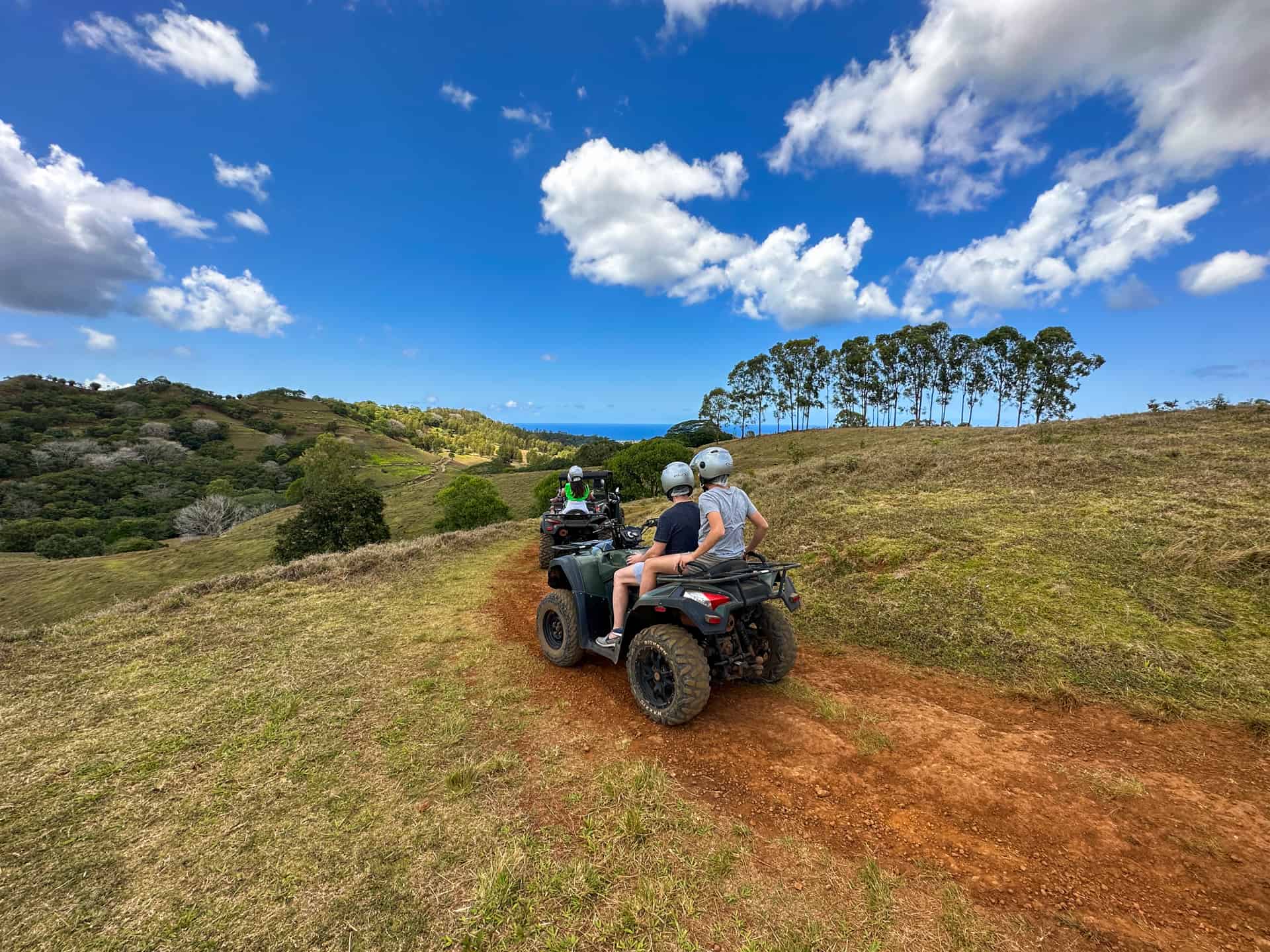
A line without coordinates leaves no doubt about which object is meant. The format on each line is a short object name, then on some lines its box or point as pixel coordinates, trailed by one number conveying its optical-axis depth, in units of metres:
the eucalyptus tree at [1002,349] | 59.03
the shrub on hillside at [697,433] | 71.69
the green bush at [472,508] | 37.88
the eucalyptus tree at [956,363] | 62.36
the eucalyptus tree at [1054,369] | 55.81
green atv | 4.22
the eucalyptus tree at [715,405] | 80.31
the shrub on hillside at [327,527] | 27.23
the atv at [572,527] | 10.52
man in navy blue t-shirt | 4.67
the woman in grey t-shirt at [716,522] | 4.39
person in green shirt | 10.78
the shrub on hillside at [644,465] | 37.91
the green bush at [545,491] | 37.47
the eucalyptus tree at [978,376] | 62.31
